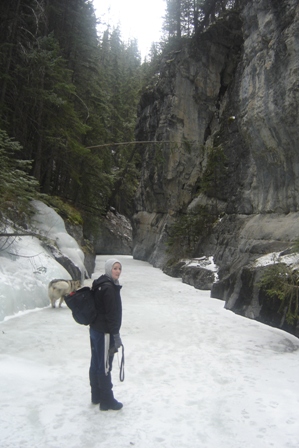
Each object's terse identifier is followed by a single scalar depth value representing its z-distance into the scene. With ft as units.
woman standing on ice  13.85
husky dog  31.73
